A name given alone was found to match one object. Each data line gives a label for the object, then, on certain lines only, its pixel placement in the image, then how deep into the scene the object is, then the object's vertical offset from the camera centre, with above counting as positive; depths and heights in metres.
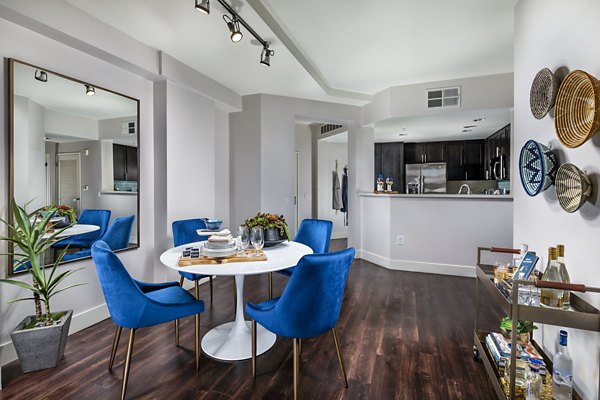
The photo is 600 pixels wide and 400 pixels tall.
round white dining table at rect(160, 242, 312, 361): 1.77 -0.79
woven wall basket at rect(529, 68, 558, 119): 1.63 +0.58
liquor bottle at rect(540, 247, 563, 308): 1.36 -0.43
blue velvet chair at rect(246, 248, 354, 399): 1.52 -0.55
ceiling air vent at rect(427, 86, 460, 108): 4.13 +1.33
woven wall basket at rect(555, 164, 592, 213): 1.36 +0.03
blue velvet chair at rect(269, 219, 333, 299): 2.79 -0.39
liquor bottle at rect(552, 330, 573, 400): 1.38 -0.84
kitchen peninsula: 3.88 -0.47
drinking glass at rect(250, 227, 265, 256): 2.12 -0.32
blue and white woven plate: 1.67 +0.16
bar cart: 1.22 -0.50
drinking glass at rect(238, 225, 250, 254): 2.25 -0.32
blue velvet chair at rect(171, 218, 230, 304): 2.94 -0.37
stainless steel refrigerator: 7.14 +0.36
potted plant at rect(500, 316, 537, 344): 1.73 -0.78
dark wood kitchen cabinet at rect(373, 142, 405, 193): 7.32 +0.79
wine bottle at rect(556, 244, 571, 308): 1.39 -0.37
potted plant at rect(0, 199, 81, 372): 1.95 -0.75
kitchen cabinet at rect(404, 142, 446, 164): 7.18 +1.00
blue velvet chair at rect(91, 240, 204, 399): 1.61 -0.60
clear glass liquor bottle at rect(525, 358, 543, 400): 1.42 -0.90
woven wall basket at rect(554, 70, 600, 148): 1.29 +0.39
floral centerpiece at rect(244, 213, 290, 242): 2.33 -0.24
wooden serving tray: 1.85 -0.41
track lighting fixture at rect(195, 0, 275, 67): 2.08 +1.35
